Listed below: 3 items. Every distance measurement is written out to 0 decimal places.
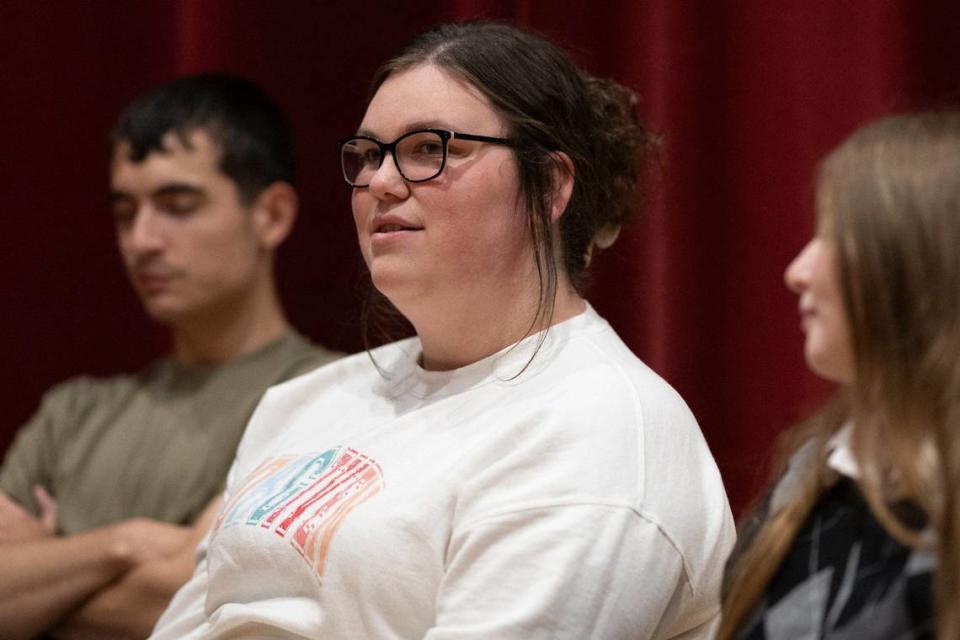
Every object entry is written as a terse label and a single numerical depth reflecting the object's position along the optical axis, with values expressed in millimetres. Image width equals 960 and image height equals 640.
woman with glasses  4424
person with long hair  4234
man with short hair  5087
